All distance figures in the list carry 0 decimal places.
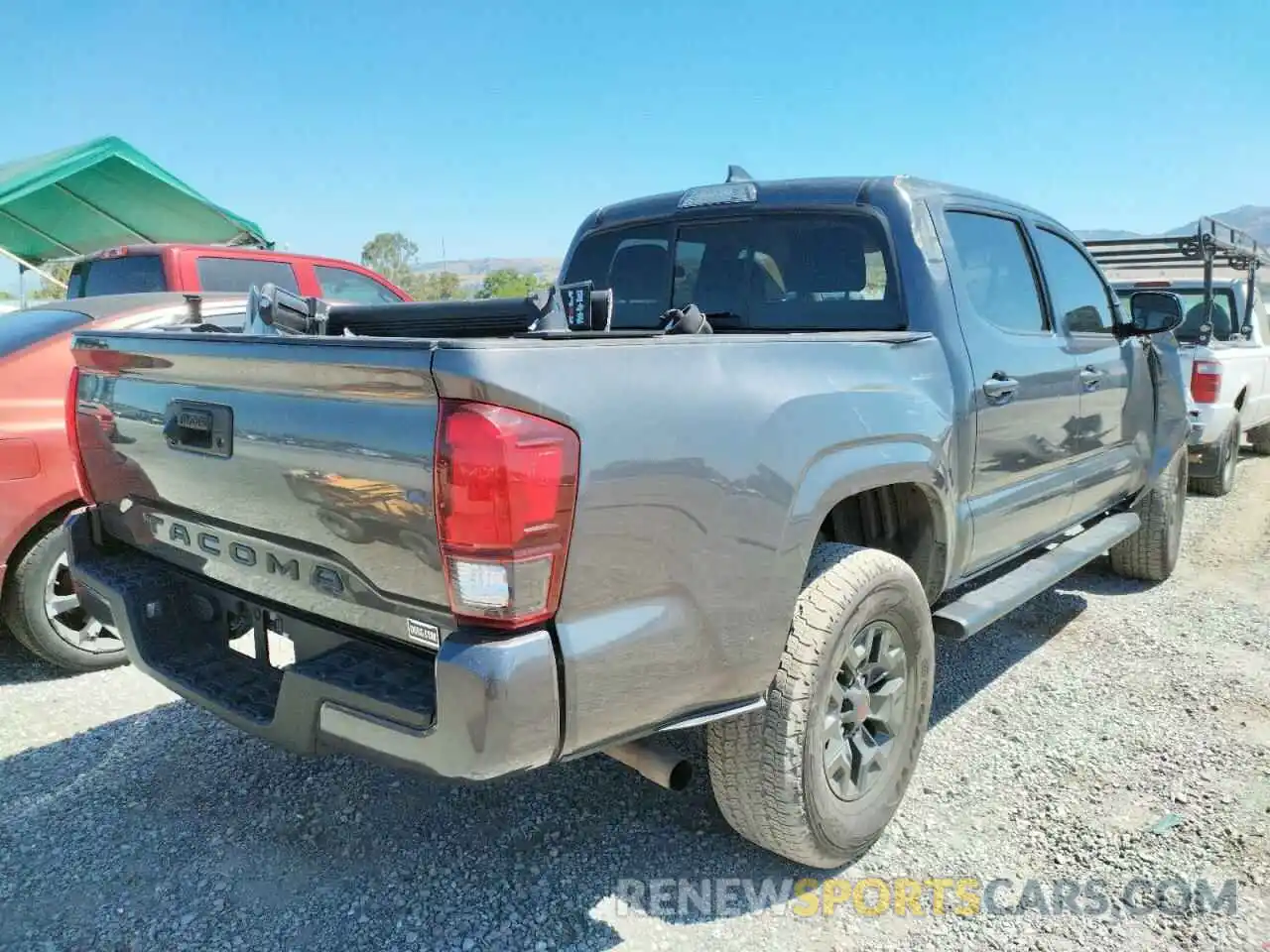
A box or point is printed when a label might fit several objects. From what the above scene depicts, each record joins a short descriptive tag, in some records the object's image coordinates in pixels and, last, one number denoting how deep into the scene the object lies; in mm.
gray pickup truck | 1780
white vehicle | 7262
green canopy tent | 11359
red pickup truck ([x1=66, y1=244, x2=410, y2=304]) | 6797
